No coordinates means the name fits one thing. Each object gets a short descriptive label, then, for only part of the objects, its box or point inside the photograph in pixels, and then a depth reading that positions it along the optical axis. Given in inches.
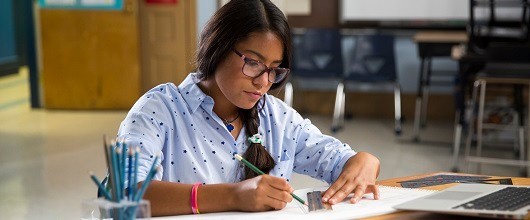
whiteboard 317.6
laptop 82.0
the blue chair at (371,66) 306.7
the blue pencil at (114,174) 71.9
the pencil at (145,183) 71.7
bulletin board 336.5
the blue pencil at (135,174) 72.6
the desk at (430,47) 289.4
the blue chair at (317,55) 312.7
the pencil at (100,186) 72.7
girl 87.0
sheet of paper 85.4
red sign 334.7
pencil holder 71.6
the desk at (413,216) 85.5
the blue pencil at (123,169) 72.3
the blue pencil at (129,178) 72.7
